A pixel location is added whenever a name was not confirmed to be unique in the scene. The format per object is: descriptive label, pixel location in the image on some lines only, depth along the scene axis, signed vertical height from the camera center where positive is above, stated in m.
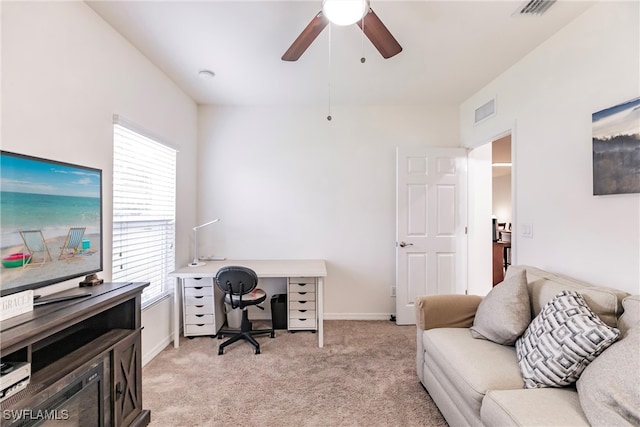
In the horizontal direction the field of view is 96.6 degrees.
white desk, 2.83 -0.56
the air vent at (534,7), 1.76 +1.33
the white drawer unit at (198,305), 2.99 -0.93
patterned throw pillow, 1.32 -0.61
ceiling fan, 1.38 +1.02
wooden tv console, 1.11 -0.68
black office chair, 2.64 -0.66
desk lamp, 3.18 -0.38
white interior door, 3.41 -0.06
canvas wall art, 1.60 +0.40
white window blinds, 2.22 +0.05
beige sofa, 1.13 -0.80
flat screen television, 1.27 -0.02
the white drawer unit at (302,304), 3.13 -0.96
